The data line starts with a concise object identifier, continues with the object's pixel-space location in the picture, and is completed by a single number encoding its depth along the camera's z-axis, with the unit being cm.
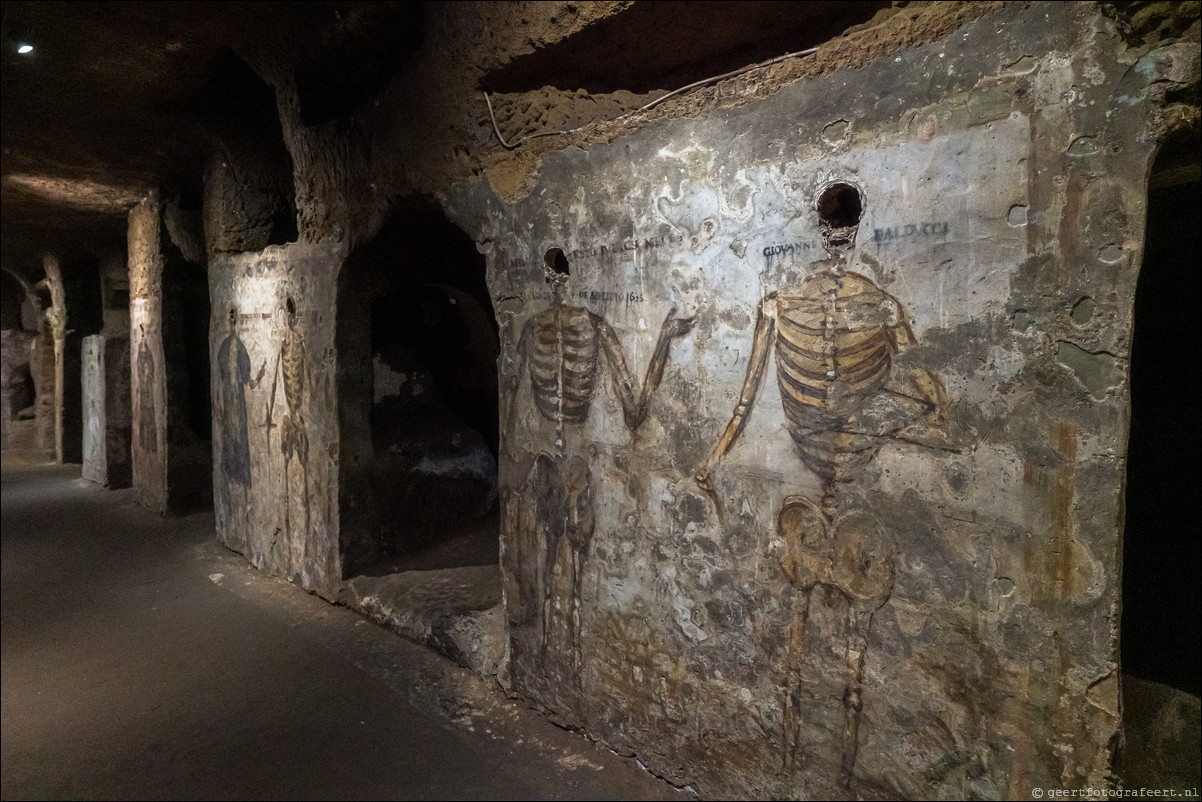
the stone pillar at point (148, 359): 647
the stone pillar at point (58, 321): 945
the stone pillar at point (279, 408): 417
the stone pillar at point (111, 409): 816
